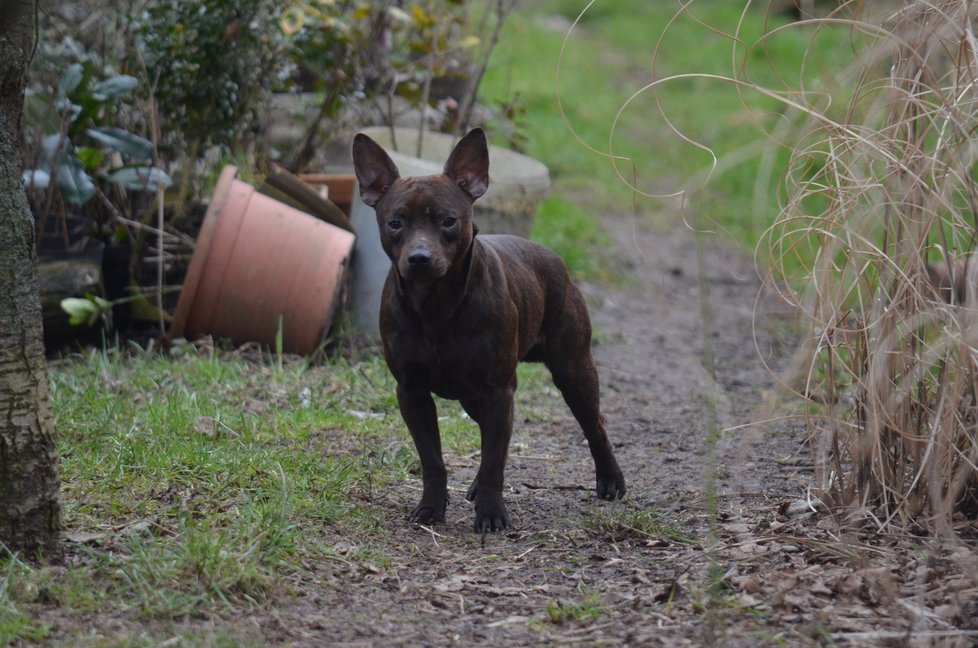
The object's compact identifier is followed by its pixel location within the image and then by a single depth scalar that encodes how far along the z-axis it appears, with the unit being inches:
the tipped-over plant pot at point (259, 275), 522.6
